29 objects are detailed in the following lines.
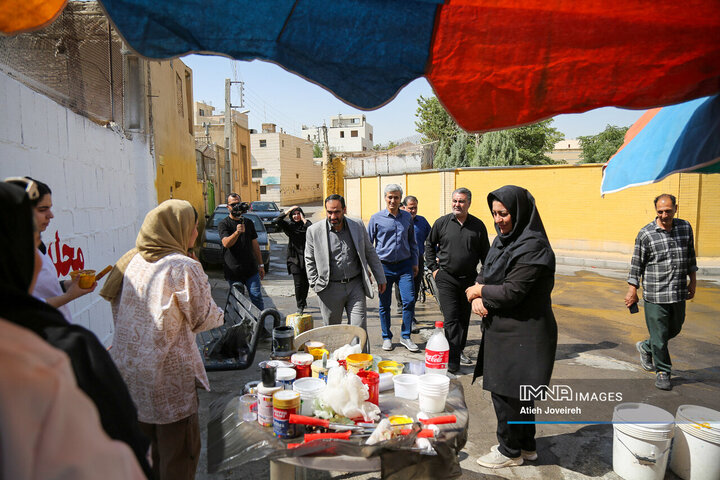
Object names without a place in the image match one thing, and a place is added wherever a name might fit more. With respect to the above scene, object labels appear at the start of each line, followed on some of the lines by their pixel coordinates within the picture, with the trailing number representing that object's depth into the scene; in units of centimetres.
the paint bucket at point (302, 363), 265
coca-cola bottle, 279
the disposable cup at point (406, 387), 251
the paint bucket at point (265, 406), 224
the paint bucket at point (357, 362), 254
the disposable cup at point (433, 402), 235
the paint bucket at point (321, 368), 266
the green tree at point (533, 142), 3306
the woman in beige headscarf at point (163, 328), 248
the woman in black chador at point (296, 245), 657
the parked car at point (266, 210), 2433
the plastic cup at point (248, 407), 233
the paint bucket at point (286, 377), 248
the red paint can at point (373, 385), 236
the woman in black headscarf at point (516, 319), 317
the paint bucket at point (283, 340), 300
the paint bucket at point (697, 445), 301
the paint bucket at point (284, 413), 212
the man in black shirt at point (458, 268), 503
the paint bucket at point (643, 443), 304
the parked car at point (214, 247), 1152
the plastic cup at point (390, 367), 278
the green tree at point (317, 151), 7528
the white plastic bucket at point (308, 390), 228
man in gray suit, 475
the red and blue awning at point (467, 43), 188
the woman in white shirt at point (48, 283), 253
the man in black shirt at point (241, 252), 628
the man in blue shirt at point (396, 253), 581
